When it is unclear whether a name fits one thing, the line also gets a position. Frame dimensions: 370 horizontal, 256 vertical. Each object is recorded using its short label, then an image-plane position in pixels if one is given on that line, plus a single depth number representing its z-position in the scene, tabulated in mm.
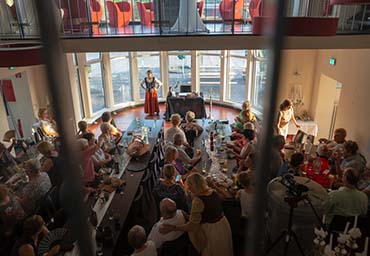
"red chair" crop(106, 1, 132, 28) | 8361
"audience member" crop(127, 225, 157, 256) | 3074
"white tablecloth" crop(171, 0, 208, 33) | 6518
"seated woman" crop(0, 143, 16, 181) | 5012
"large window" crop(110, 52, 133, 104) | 11617
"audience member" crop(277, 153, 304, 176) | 4188
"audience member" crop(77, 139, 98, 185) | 4326
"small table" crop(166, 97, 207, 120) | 10180
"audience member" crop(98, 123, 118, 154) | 5586
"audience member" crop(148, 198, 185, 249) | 3441
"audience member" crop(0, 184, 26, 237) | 3609
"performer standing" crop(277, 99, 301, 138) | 6561
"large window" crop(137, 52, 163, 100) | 11898
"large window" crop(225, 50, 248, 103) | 11273
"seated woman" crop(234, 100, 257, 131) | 6347
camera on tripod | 3104
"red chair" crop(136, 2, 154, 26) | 8375
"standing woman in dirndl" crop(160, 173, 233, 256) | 3422
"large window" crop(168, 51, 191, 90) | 11875
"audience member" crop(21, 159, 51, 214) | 4008
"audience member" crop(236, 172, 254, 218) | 3516
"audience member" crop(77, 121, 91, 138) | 5230
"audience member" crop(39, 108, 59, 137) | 6409
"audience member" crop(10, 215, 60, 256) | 3119
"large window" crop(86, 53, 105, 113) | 10673
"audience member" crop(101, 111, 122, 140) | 5844
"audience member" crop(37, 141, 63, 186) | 4186
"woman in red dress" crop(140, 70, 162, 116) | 10906
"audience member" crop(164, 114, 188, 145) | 5695
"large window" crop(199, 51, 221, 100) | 11805
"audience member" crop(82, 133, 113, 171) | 5020
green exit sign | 7625
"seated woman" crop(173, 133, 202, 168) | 4949
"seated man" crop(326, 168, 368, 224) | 3533
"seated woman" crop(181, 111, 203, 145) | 6512
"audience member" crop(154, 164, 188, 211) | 3963
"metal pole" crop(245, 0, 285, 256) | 501
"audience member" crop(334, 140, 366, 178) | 4520
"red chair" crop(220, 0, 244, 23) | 8875
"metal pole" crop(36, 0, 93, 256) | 505
